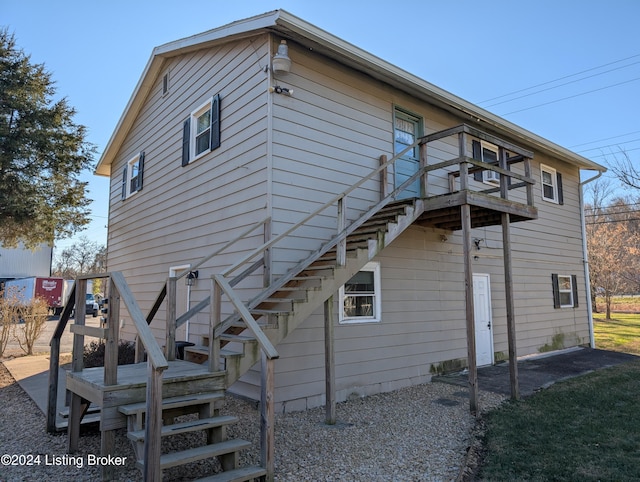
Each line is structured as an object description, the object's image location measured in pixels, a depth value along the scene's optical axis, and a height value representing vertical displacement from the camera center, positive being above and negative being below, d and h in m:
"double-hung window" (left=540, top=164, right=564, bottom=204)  11.81 +2.98
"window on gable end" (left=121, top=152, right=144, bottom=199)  10.59 +3.11
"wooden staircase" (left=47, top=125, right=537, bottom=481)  3.29 -0.55
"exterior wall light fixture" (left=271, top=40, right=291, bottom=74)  6.07 +3.35
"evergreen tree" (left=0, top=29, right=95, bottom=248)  12.55 +4.33
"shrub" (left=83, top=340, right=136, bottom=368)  8.52 -1.37
